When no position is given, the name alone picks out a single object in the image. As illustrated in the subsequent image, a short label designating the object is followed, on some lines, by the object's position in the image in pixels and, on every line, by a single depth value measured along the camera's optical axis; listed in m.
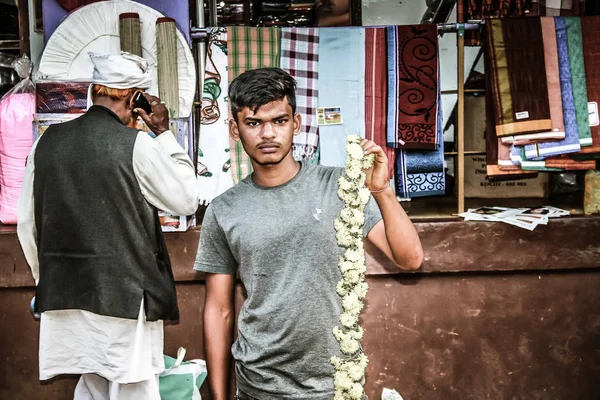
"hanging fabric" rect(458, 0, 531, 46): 5.11
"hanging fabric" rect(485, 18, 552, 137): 3.84
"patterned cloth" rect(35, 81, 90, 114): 3.63
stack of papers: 3.73
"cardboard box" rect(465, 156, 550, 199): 5.80
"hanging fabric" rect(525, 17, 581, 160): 3.87
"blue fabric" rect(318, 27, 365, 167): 3.90
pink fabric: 3.76
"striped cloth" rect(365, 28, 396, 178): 3.90
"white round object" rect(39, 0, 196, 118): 3.75
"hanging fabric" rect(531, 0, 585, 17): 4.72
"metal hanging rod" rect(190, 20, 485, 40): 3.81
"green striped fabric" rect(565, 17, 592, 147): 3.87
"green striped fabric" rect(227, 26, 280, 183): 3.87
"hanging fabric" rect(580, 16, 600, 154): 3.87
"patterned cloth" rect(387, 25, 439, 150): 3.88
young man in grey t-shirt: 2.13
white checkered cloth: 3.91
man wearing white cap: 2.55
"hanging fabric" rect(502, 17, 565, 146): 3.84
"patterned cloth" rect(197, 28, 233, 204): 3.90
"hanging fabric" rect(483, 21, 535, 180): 3.87
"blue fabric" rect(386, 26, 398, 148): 3.89
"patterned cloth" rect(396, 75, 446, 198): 4.00
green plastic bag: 3.32
